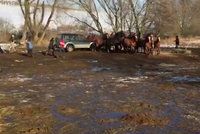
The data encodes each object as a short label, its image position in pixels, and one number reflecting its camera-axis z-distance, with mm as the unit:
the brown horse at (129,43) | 23142
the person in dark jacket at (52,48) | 21141
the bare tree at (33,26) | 33839
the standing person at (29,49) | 21168
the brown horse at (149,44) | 21684
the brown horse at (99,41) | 24328
